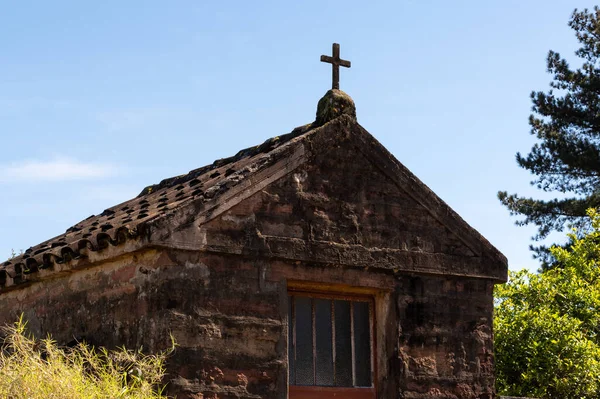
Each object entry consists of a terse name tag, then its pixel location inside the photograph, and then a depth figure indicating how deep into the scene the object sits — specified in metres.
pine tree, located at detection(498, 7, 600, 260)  25.97
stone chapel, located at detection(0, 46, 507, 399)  8.93
